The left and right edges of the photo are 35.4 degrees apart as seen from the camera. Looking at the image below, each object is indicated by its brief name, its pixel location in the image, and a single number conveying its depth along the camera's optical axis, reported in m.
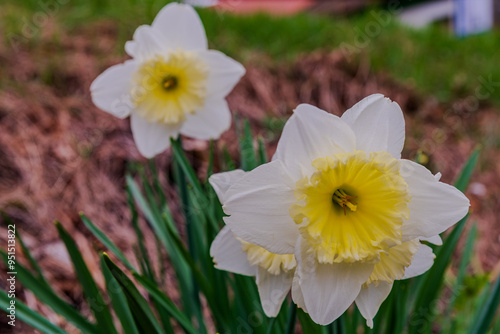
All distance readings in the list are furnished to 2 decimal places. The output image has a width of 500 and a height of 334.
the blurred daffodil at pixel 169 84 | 0.46
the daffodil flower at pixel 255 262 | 0.35
